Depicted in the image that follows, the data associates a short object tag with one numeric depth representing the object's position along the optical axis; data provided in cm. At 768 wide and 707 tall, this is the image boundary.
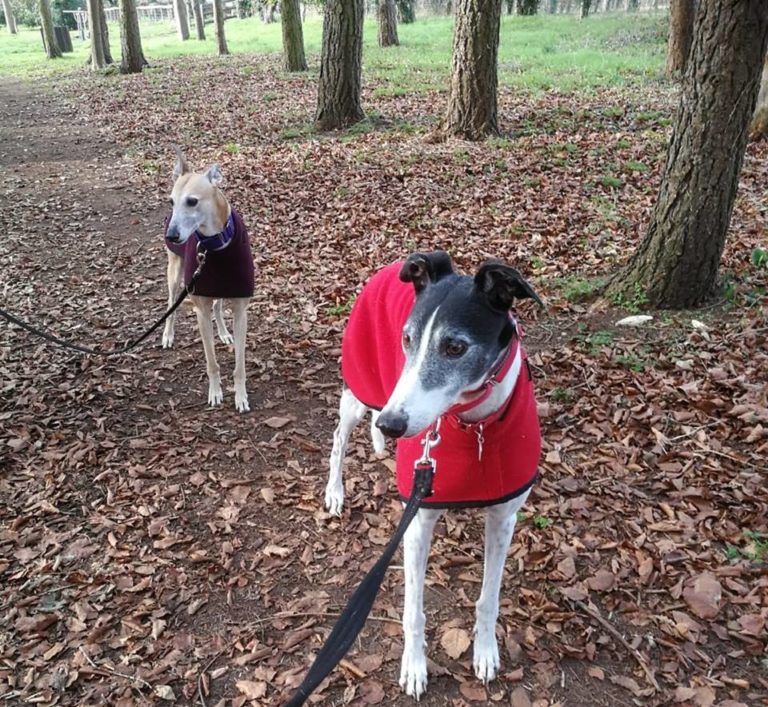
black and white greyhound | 250
